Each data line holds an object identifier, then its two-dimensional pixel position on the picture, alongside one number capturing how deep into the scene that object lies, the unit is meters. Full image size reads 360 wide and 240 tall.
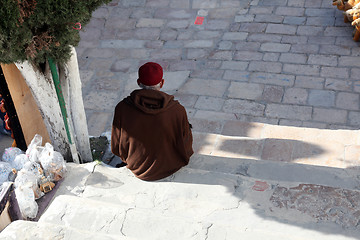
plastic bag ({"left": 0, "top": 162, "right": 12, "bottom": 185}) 4.30
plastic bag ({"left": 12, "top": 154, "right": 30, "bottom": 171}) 4.43
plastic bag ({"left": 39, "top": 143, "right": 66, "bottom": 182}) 4.34
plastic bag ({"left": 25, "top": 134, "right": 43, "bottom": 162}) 4.41
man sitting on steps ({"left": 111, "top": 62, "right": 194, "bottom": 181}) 4.14
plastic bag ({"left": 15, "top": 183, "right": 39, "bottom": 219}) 3.93
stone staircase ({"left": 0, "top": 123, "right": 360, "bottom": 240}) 3.36
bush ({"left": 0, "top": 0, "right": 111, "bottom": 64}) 3.24
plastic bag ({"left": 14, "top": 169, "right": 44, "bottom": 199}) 4.11
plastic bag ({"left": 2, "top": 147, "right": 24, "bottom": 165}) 4.53
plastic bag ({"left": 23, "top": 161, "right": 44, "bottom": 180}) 4.28
